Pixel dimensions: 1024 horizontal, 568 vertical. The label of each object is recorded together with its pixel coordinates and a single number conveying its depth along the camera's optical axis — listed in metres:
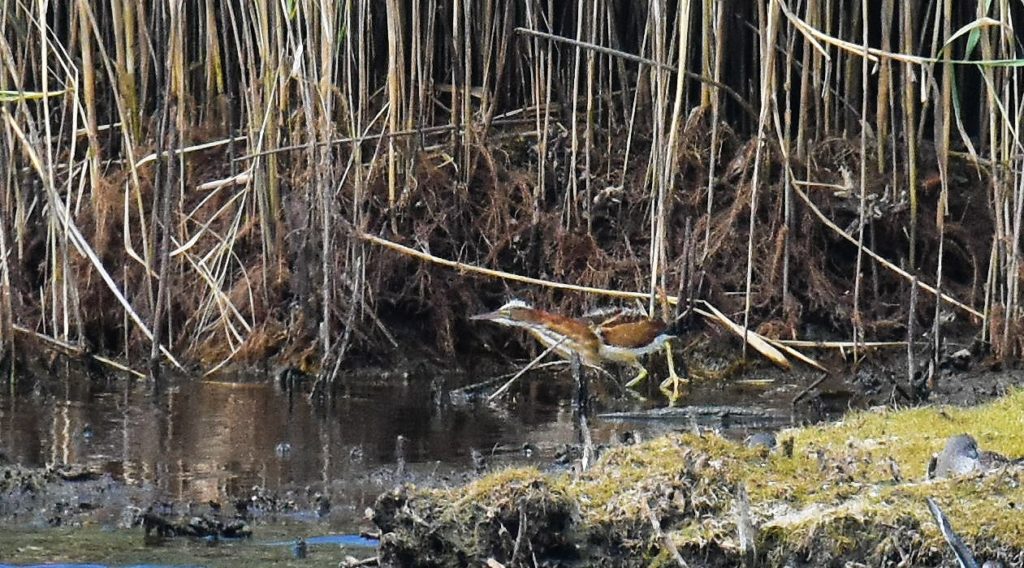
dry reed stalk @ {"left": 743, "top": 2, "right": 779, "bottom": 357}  16.77
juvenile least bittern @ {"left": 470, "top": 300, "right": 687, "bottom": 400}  17.47
